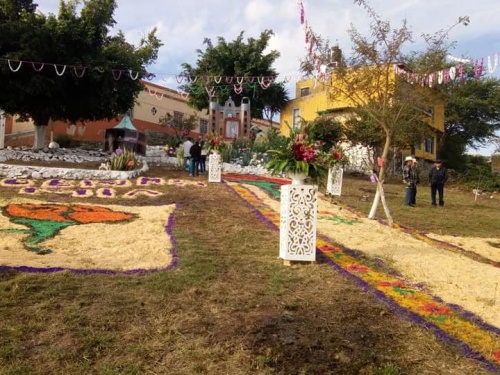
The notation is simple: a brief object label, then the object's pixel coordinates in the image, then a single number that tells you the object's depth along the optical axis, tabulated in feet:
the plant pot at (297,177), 24.31
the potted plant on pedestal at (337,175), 55.67
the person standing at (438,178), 53.52
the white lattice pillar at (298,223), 23.59
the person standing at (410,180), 51.13
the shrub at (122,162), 62.85
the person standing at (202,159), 68.03
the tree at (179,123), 116.67
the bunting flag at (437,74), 43.02
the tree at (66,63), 67.21
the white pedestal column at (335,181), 57.75
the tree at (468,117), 123.44
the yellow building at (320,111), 107.76
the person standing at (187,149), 72.28
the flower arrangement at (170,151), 93.53
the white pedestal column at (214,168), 60.44
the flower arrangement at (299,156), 24.27
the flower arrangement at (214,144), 61.16
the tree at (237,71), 123.85
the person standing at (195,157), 66.23
